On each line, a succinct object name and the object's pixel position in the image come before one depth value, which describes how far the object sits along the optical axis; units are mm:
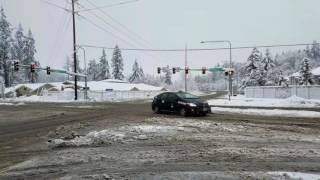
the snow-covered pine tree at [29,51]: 128375
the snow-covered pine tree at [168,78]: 185700
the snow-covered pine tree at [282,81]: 82369
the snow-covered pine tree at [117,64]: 152000
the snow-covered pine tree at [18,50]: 125688
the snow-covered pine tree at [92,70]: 179125
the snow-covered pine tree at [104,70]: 157550
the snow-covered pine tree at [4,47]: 113875
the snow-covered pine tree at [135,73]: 165575
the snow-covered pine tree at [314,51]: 198600
